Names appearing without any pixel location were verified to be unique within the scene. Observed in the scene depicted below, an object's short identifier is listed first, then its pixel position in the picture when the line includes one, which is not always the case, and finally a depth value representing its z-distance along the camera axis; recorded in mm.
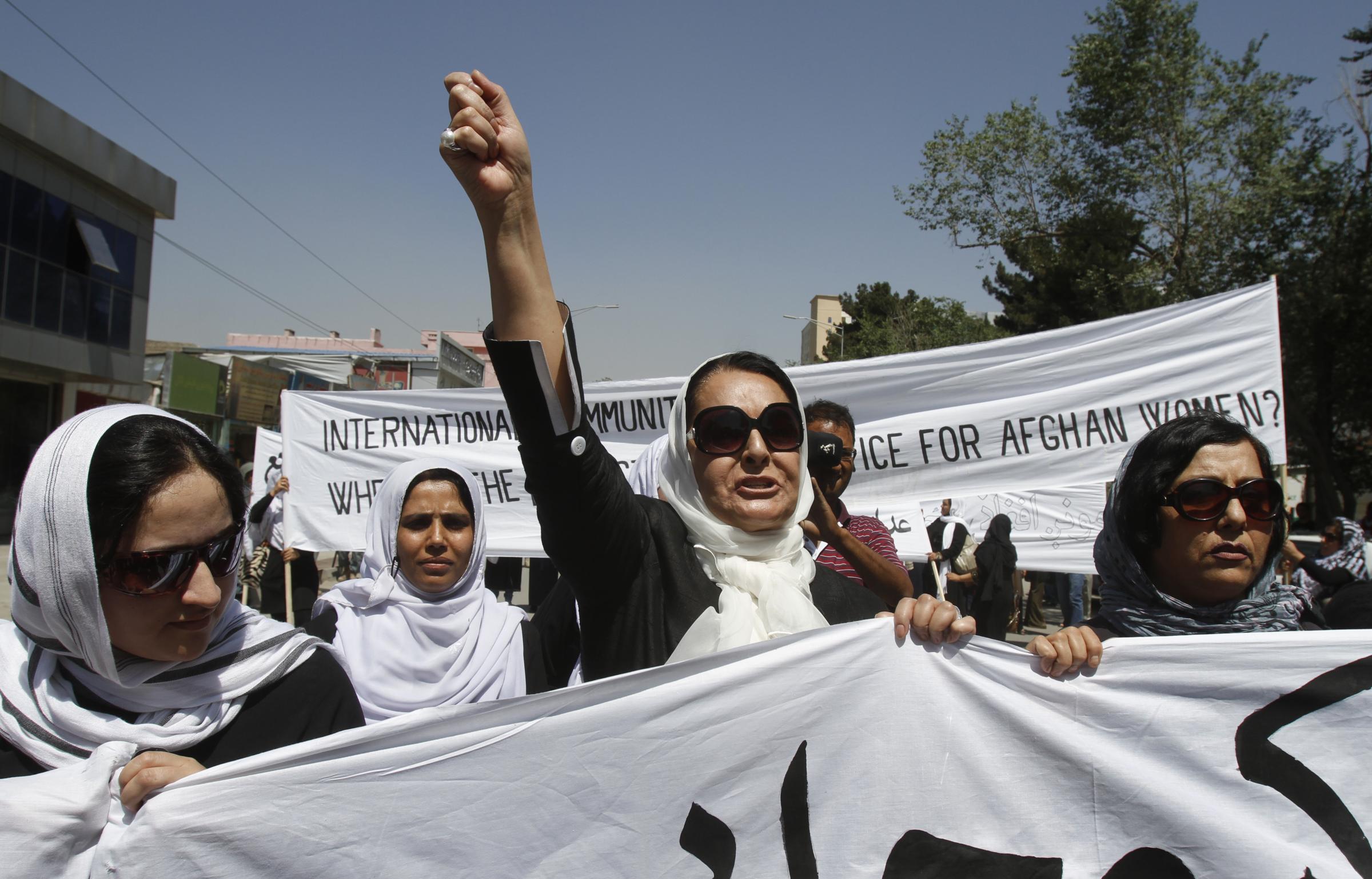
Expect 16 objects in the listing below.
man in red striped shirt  2568
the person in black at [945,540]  7785
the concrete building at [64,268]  16641
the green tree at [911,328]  31312
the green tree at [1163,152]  15805
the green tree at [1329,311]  17219
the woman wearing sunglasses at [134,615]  1355
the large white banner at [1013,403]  5133
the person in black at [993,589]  7895
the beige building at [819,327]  77750
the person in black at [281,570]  7023
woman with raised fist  1425
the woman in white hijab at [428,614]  2686
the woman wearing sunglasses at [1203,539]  1826
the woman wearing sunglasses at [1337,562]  6777
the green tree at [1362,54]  17891
